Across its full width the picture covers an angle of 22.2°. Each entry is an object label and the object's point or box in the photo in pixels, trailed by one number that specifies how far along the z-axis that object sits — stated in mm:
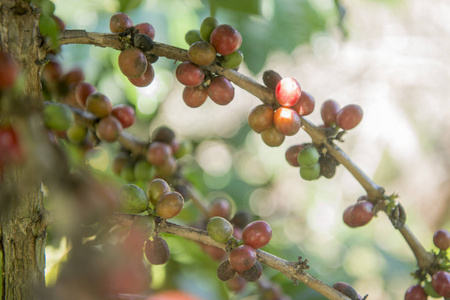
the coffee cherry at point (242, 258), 561
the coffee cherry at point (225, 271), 574
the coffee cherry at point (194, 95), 597
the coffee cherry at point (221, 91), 589
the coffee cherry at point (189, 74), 579
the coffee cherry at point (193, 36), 606
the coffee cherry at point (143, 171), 654
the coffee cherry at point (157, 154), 654
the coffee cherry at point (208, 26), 589
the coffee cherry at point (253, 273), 569
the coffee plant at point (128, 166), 420
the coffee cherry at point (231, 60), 588
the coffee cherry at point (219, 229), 569
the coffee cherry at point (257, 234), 570
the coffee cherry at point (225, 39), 576
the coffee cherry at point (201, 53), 575
